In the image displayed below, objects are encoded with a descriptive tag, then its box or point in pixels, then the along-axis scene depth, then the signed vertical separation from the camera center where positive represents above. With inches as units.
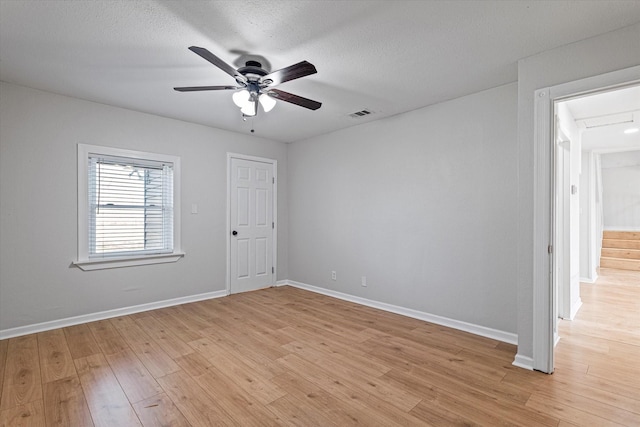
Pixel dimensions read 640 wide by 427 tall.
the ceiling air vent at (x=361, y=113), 151.5 +51.7
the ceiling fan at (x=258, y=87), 88.4 +41.4
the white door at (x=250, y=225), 191.2 -7.5
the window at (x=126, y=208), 139.7 +2.8
